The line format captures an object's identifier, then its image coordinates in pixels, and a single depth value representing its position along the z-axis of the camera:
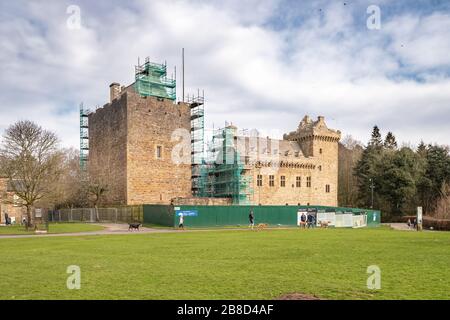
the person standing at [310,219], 45.03
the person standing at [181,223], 38.34
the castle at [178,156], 52.50
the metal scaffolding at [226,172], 59.09
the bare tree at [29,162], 37.16
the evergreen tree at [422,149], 72.69
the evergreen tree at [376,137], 90.11
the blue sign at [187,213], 39.44
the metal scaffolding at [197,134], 58.41
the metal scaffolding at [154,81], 55.97
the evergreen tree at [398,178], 66.12
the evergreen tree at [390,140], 93.19
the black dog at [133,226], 35.52
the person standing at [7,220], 47.40
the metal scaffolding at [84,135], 64.06
